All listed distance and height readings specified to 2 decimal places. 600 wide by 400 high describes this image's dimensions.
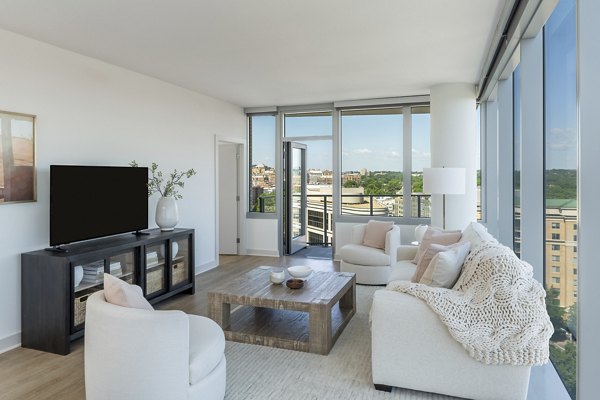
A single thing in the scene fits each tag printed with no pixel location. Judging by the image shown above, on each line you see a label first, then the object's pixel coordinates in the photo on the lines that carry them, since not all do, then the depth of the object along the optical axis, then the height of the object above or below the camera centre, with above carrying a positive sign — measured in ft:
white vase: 15.12 -0.58
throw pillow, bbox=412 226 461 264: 12.92 -1.31
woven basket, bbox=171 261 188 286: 14.92 -2.79
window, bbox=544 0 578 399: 8.84 +1.04
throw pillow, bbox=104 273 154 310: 7.04 -1.68
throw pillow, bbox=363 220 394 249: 17.51 -1.55
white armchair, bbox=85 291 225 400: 6.59 -2.60
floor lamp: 15.85 +0.69
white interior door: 23.32 +0.02
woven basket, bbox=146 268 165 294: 13.71 -2.84
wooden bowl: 11.27 -2.40
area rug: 8.14 -3.92
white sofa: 7.42 -3.11
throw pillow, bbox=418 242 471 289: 8.80 -1.57
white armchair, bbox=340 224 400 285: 16.40 -2.56
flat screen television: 11.26 -0.09
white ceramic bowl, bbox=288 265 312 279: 11.95 -2.19
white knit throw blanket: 7.04 -2.09
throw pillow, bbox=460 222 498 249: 10.35 -1.05
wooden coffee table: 10.05 -3.14
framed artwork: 10.62 +1.12
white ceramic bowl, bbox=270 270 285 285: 11.60 -2.29
